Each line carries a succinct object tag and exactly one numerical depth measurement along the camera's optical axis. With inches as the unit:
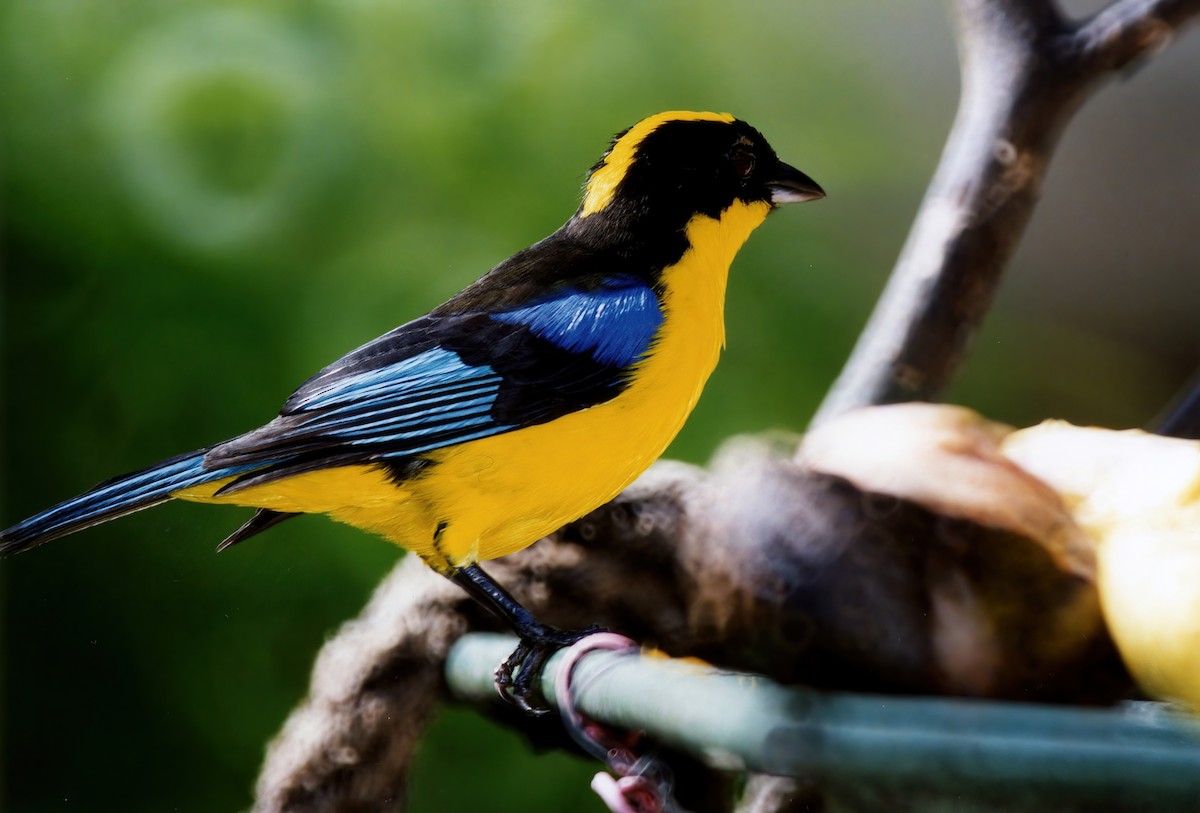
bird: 85.9
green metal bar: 82.8
